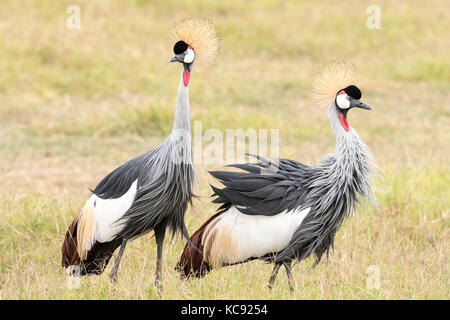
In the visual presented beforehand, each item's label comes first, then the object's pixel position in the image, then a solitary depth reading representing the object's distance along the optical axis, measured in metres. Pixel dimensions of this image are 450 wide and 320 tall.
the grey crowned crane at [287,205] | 6.66
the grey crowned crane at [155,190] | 6.61
